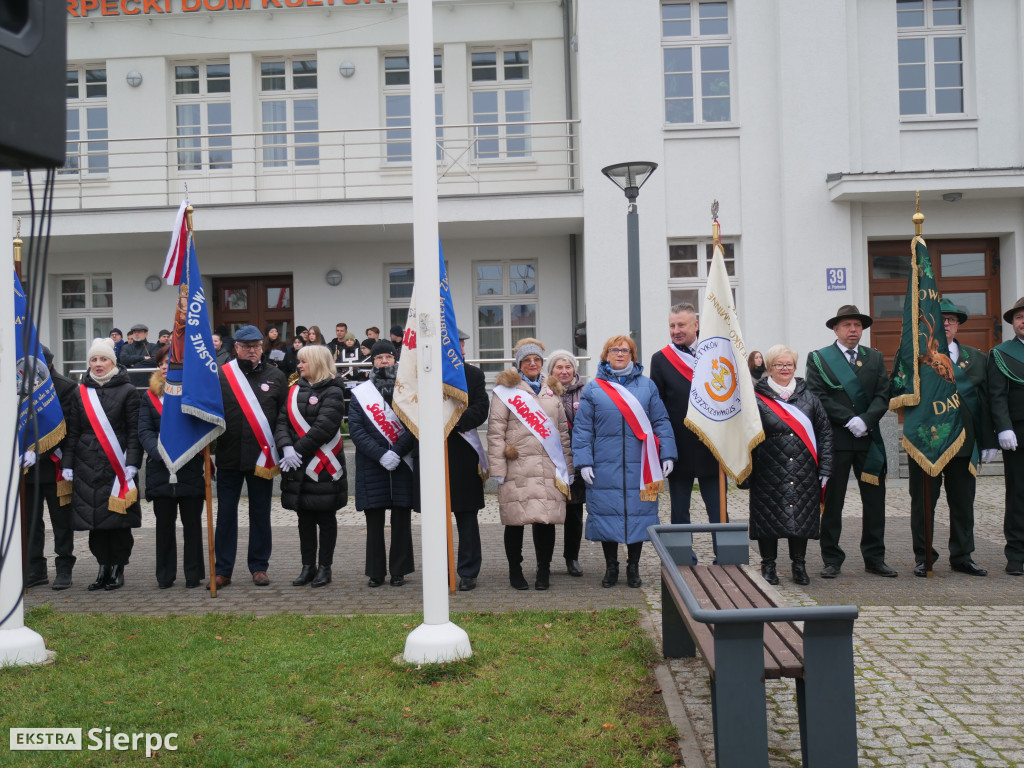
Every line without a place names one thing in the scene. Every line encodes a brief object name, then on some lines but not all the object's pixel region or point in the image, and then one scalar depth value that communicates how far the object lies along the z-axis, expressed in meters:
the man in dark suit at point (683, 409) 7.75
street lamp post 11.77
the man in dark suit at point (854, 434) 7.61
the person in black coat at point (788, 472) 7.20
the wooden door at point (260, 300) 19.39
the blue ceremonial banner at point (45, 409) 7.52
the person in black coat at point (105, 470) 7.64
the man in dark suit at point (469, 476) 7.42
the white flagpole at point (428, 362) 5.23
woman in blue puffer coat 7.25
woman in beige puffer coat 7.31
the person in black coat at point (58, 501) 7.89
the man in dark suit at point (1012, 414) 7.57
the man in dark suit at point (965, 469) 7.68
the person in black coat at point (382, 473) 7.48
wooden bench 3.40
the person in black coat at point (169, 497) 7.68
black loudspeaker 1.99
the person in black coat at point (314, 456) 7.61
